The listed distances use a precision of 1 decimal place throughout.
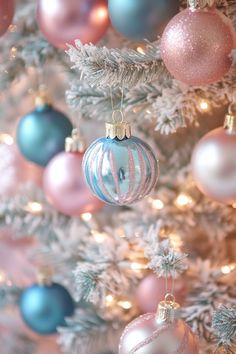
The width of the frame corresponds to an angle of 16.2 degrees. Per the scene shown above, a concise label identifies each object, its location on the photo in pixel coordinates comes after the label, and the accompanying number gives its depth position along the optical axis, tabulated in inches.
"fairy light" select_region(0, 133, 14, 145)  36.3
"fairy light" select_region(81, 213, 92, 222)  35.2
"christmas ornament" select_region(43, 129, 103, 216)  31.5
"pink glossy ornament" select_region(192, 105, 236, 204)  28.5
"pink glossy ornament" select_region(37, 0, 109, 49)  29.8
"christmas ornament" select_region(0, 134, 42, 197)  36.2
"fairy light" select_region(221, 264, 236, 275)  31.8
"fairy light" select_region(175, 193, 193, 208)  33.6
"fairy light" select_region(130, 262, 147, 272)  31.9
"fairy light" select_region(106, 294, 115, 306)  32.2
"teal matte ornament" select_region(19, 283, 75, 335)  34.8
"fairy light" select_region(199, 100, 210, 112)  29.6
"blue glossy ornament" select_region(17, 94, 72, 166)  33.0
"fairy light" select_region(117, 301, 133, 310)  33.4
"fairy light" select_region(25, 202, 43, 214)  35.6
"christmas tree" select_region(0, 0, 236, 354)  26.7
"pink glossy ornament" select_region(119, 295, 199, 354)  26.6
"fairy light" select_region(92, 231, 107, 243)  33.7
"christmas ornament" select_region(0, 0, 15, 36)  30.5
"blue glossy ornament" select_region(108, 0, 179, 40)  28.2
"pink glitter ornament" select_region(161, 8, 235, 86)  25.6
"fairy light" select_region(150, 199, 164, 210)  34.2
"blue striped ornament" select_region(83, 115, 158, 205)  26.8
